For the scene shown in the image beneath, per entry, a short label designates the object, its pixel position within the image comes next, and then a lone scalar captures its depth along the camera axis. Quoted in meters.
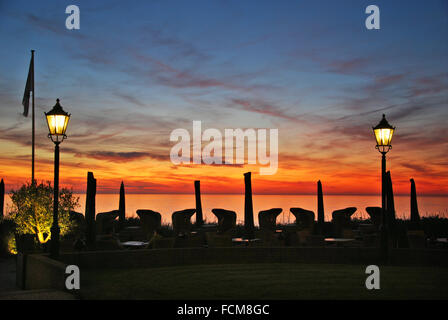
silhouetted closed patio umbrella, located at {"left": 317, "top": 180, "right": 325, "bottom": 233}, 21.19
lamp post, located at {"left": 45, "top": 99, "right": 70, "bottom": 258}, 11.11
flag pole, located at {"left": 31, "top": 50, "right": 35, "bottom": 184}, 20.56
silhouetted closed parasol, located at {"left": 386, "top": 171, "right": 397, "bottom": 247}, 15.24
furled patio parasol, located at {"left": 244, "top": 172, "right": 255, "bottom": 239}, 17.99
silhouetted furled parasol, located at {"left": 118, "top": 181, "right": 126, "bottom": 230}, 21.42
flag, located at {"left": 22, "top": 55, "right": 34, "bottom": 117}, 21.19
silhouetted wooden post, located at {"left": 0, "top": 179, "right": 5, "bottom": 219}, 20.01
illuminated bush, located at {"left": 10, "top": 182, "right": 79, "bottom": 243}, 13.02
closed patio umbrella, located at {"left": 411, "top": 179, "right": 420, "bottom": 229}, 18.42
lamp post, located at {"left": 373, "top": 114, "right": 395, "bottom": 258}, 12.66
